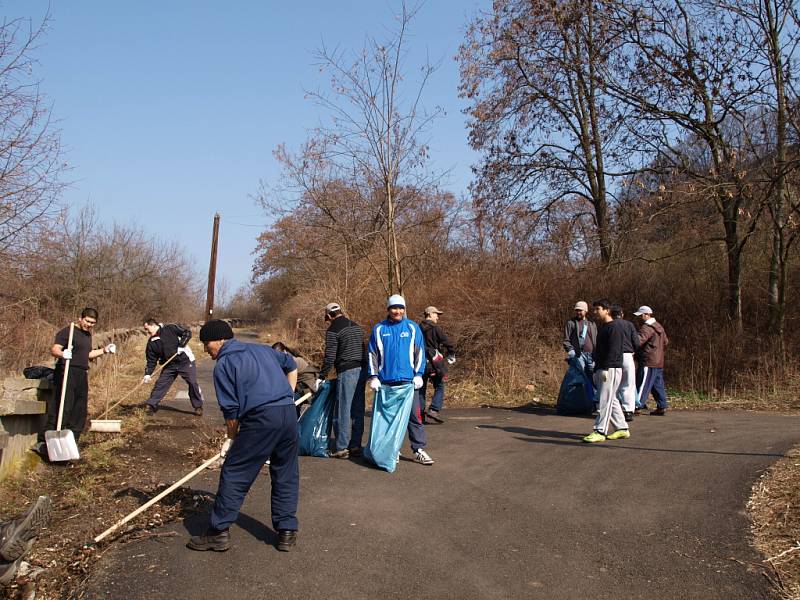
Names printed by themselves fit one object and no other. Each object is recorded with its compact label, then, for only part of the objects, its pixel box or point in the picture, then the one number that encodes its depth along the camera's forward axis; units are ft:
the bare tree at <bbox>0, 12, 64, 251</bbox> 37.81
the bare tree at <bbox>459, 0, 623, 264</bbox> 60.39
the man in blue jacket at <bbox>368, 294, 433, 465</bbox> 26.35
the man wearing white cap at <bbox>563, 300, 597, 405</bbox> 38.96
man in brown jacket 38.06
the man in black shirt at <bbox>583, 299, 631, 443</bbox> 29.96
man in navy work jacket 17.24
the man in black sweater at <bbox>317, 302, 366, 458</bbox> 27.99
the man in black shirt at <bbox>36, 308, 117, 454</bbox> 30.48
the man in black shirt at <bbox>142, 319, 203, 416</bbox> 40.63
